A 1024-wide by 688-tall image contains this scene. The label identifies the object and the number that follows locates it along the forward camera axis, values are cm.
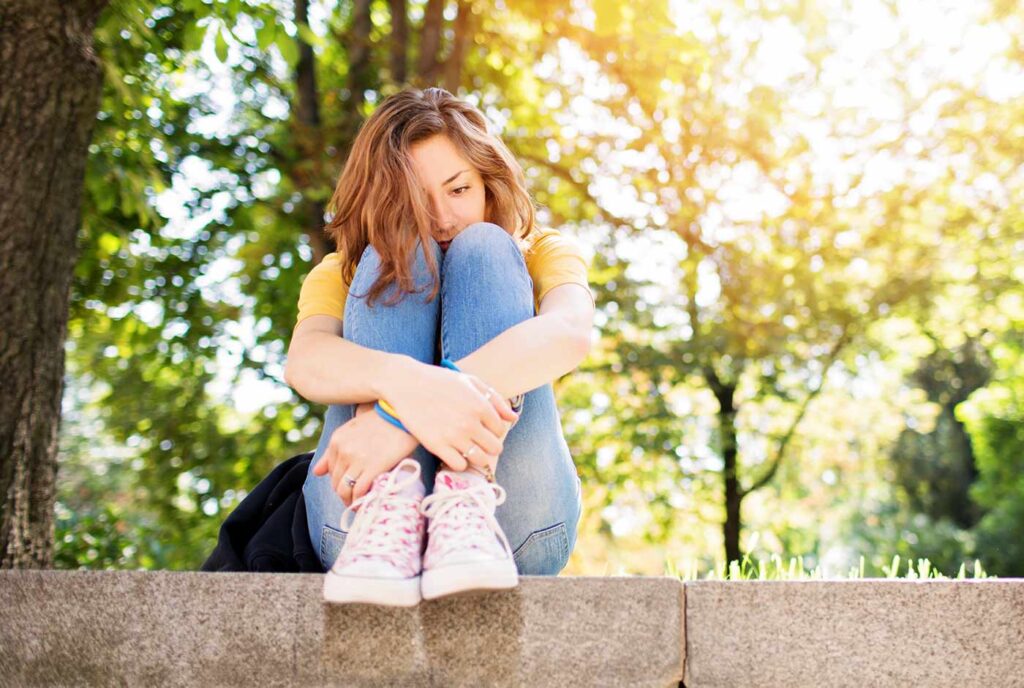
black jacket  198
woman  162
